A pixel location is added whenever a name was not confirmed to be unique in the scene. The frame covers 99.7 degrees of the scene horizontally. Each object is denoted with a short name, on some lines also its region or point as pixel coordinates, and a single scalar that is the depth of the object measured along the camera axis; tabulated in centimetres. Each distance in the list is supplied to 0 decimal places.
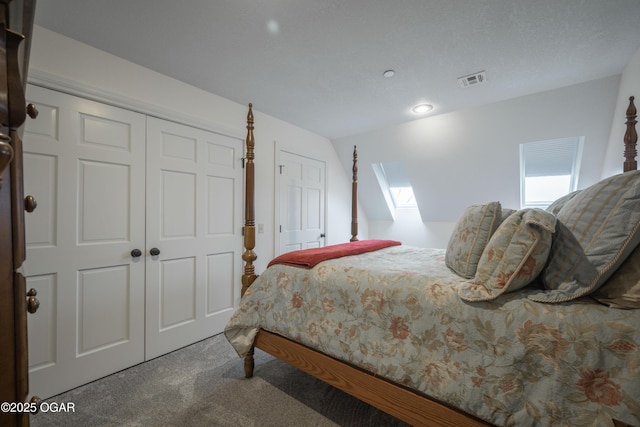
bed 90
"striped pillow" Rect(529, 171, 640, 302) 92
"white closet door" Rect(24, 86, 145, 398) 175
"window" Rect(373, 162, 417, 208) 436
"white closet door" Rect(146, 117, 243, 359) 229
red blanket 175
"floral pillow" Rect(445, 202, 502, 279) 137
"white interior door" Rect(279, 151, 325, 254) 339
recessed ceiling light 298
